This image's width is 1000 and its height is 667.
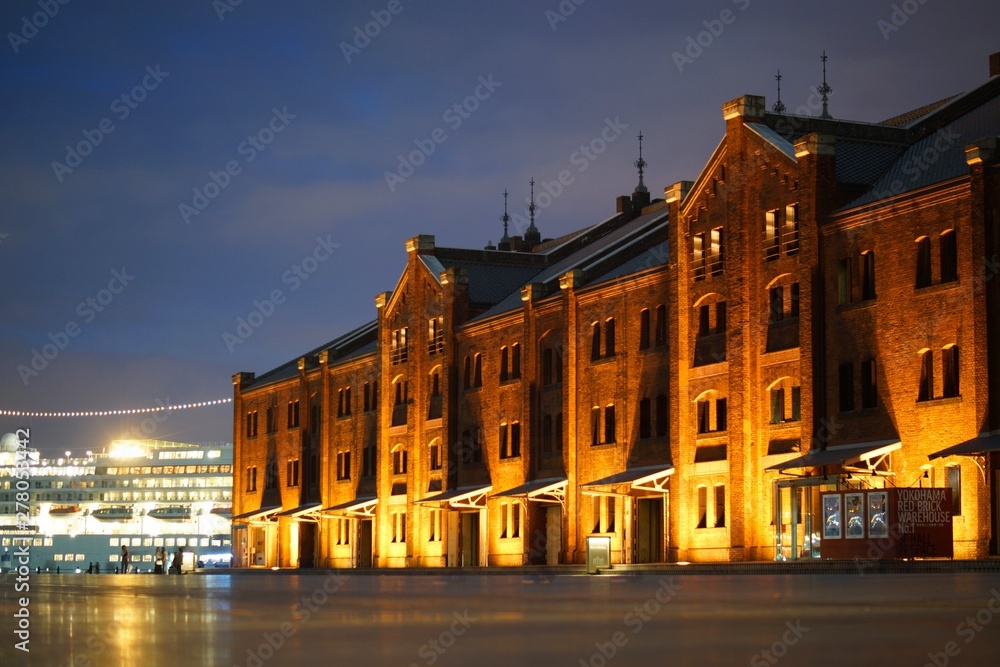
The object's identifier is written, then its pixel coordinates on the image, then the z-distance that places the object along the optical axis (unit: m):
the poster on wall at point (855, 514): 36.50
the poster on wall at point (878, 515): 35.88
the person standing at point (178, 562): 75.69
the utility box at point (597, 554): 42.09
